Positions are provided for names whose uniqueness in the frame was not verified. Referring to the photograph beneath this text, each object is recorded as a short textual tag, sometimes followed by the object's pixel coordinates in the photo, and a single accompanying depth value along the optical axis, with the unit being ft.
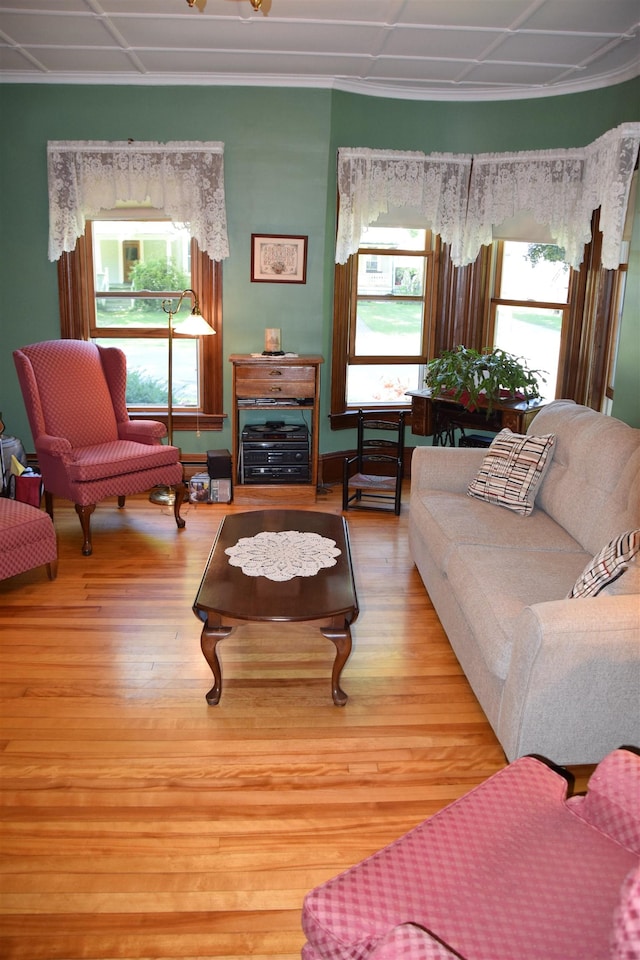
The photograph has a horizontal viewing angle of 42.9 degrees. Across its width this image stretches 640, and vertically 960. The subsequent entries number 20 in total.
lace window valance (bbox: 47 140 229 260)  18.51
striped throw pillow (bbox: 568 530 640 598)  8.60
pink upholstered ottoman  13.01
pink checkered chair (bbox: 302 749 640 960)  5.04
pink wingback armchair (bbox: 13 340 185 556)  15.61
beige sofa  8.21
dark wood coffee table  9.97
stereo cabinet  18.42
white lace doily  11.16
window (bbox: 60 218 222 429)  19.48
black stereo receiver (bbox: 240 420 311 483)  18.79
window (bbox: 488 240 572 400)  19.44
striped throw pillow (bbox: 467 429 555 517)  13.29
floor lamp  18.02
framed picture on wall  19.29
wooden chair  17.90
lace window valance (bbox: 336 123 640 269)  18.40
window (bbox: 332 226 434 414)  20.36
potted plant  17.76
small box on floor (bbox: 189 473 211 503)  18.81
